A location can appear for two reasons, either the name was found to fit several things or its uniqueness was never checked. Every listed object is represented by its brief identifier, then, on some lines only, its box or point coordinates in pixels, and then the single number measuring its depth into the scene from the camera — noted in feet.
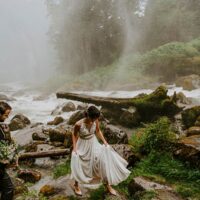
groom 18.30
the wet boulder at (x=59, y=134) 41.41
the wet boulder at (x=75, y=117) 52.26
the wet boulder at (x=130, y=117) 48.62
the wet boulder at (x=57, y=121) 58.75
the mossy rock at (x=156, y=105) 47.85
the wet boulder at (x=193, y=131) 35.43
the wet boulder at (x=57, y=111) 71.14
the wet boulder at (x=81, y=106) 70.35
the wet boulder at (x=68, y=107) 71.68
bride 22.80
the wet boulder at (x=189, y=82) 79.02
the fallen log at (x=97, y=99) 51.33
